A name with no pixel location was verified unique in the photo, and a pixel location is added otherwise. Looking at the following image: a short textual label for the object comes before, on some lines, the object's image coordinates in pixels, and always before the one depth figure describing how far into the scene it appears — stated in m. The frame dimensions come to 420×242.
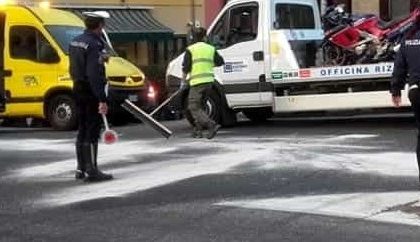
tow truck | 14.54
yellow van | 16.73
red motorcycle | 14.45
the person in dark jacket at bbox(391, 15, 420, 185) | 7.96
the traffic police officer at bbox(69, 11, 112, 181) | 9.36
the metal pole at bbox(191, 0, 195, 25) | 30.31
